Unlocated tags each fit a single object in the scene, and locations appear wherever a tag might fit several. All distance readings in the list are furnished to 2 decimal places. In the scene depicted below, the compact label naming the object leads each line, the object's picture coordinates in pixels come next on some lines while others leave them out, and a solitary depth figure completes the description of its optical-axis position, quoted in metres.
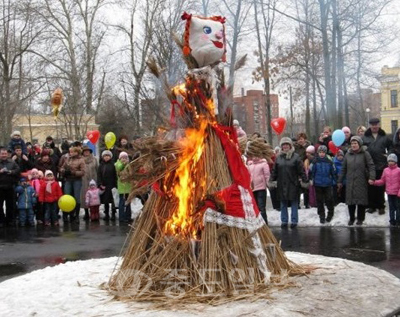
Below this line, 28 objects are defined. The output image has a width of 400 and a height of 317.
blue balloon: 13.70
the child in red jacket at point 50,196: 13.26
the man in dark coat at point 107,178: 13.85
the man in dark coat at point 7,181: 12.99
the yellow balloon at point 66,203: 13.10
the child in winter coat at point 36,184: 13.55
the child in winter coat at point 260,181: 11.73
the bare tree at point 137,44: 28.12
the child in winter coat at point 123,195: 13.06
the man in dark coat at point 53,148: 15.63
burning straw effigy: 5.49
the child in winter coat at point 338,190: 12.71
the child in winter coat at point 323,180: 11.64
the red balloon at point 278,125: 18.44
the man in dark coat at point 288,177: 11.36
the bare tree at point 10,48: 24.38
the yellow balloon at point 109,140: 18.53
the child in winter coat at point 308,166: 13.05
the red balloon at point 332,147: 13.91
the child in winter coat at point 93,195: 13.72
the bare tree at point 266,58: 25.12
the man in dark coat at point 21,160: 14.05
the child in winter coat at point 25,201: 13.20
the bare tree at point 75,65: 28.83
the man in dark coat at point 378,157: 11.87
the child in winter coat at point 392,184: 10.91
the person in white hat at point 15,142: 14.71
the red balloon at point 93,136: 19.78
